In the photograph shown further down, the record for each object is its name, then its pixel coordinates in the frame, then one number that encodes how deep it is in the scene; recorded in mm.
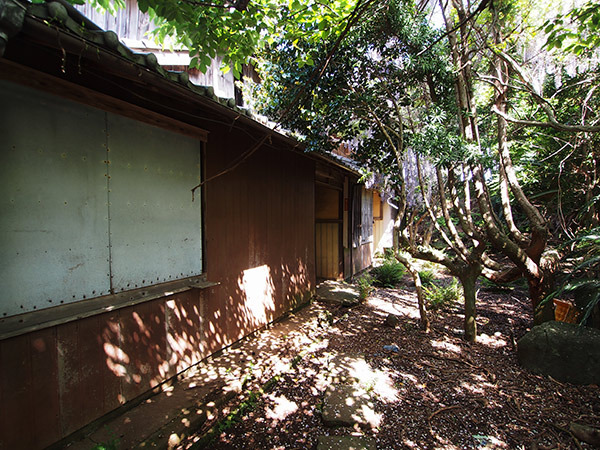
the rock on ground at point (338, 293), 6777
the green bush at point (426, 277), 8719
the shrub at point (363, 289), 7106
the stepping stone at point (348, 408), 2953
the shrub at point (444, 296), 6379
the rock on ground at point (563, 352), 3480
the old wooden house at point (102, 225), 2131
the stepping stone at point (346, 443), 2611
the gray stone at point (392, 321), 5488
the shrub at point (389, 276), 9102
